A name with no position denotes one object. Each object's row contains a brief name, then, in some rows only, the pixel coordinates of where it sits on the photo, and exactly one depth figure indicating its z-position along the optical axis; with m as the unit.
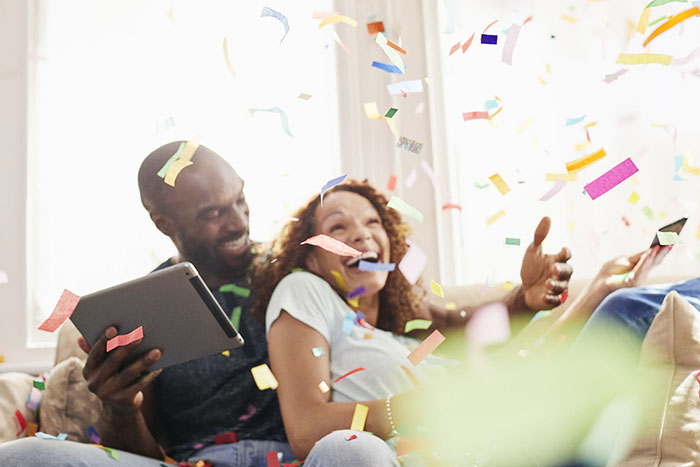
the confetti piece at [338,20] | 2.21
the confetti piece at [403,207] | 1.69
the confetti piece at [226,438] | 1.49
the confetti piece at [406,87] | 2.14
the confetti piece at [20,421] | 1.51
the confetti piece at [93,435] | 1.46
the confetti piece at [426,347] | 1.43
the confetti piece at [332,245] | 1.54
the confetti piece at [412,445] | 1.26
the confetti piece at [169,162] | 1.87
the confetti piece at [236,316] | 1.64
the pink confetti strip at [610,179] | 1.78
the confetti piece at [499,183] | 2.08
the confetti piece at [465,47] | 2.14
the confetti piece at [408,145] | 1.72
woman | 1.32
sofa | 1.05
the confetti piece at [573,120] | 2.06
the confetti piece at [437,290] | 1.64
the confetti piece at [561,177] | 1.98
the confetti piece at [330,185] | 1.59
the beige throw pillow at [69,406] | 1.50
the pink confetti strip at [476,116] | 2.09
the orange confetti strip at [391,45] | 2.09
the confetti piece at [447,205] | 2.11
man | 1.26
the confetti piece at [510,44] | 2.10
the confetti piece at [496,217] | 2.08
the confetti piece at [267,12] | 1.96
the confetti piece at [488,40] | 1.97
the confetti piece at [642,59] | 1.70
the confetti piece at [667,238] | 1.39
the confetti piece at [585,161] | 1.85
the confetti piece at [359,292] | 1.56
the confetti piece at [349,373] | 1.38
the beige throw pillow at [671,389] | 1.06
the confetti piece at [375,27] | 2.17
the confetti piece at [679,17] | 1.58
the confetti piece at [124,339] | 1.28
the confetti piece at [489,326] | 1.60
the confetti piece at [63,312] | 1.32
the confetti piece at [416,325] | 1.61
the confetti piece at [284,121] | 2.14
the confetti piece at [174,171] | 1.83
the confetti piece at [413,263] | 1.71
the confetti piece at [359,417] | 1.28
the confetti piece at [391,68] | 2.05
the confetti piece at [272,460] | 1.37
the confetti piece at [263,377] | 1.53
